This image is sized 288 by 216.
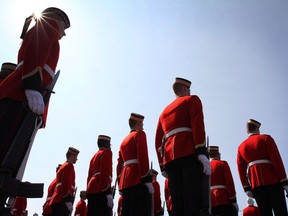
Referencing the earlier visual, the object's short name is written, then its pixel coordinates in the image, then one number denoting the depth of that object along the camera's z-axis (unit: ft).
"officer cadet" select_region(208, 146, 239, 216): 22.34
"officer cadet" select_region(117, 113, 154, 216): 18.53
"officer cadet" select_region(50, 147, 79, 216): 25.13
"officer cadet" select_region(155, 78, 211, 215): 11.83
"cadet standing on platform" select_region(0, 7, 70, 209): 9.57
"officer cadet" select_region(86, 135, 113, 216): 22.85
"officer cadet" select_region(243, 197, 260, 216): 33.96
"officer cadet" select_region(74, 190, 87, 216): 43.77
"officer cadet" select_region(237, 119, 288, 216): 17.29
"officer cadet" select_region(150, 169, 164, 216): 33.42
